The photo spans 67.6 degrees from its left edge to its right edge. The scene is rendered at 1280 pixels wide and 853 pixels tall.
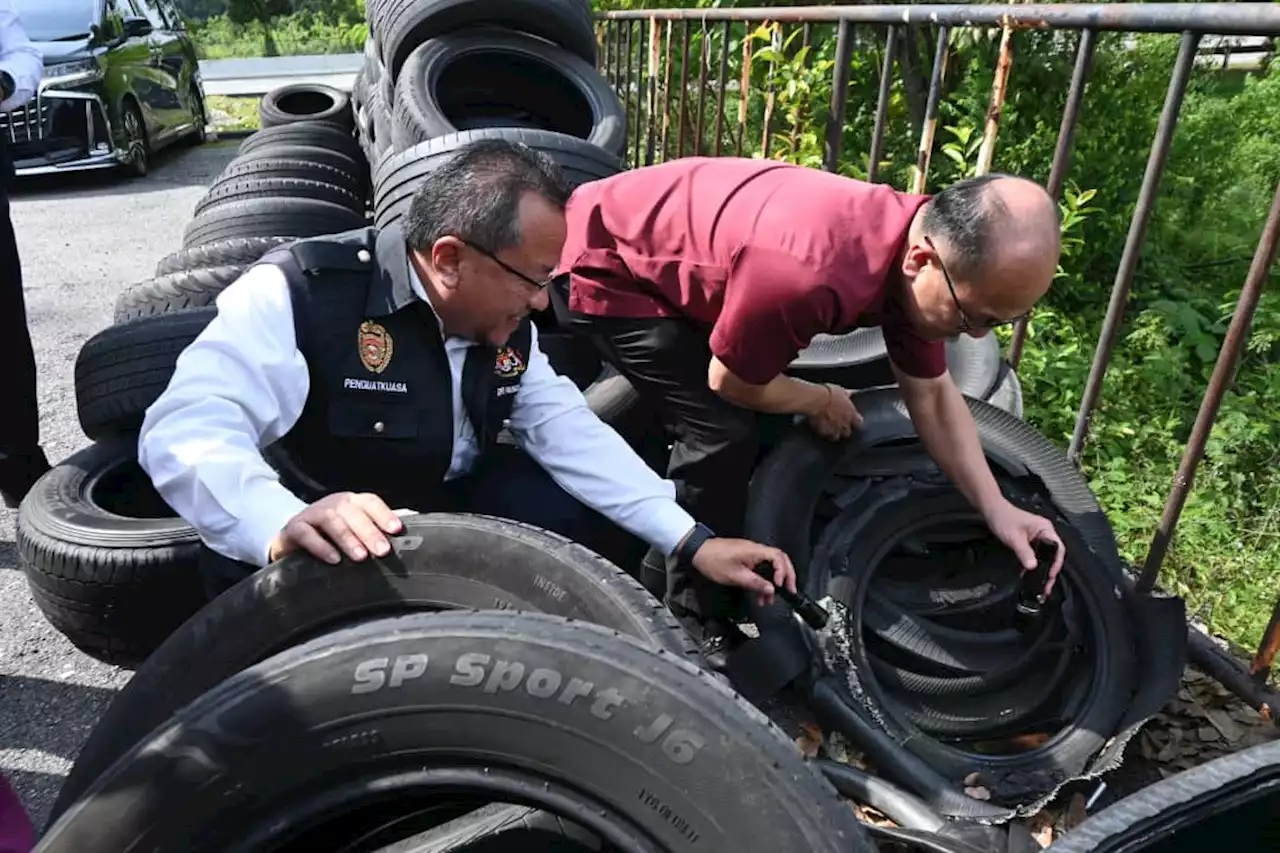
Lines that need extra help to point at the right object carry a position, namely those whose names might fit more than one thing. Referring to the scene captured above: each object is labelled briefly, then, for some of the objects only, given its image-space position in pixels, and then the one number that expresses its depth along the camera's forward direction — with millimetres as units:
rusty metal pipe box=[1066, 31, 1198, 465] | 2344
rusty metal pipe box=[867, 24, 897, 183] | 3158
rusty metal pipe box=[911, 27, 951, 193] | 2955
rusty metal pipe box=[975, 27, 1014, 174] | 2773
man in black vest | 1794
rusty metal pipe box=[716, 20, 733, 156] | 4449
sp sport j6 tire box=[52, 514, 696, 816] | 1672
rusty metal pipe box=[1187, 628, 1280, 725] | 2432
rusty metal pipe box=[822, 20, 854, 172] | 3457
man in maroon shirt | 2031
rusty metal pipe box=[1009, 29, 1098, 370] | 2570
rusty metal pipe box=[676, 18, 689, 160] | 4938
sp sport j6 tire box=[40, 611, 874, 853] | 1293
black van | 8102
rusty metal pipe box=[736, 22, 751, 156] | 4242
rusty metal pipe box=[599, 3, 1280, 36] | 2102
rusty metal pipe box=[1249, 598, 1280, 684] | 2389
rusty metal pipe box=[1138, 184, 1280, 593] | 2217
